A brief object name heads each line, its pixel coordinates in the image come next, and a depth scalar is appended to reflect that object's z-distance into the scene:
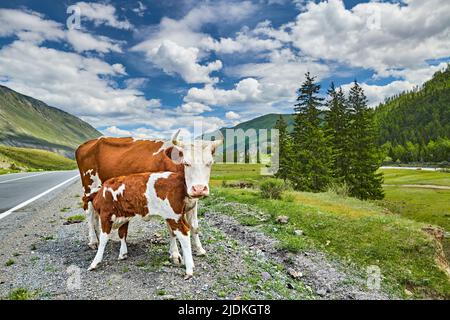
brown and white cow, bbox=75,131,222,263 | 6.99
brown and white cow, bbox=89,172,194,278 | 6.96
